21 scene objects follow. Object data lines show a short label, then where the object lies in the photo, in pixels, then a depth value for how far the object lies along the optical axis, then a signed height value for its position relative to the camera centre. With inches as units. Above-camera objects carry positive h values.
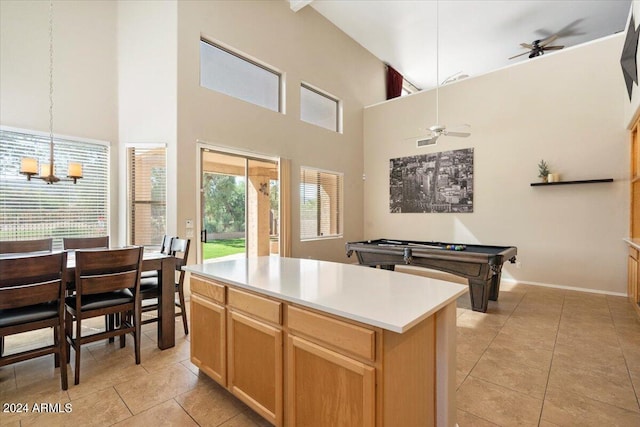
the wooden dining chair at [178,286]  110.7 -27.7
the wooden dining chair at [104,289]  88.4 -23.5
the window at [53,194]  143.1 +11.4
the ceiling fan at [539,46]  219.0 +129.8
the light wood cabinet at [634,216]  144.4 -1.1
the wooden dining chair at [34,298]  77.7 -22.9
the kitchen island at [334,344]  47.9 -25.3
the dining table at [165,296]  109.0 -30.5
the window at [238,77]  184.5 +94.9
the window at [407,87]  356.6 +158.7
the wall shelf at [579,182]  177.6 +20.6
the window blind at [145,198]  173.2 +10.2
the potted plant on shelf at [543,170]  197.7 +29.9
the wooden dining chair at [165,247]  130.8 -15.1
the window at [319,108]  250.5 +96.1
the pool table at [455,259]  142.2 -24.3
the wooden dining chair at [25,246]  118.4 -12.7
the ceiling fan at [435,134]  165.6 +46.0
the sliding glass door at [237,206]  189.3 +6.7
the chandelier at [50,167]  115.6 +20.3
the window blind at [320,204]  248.4 +10.1
